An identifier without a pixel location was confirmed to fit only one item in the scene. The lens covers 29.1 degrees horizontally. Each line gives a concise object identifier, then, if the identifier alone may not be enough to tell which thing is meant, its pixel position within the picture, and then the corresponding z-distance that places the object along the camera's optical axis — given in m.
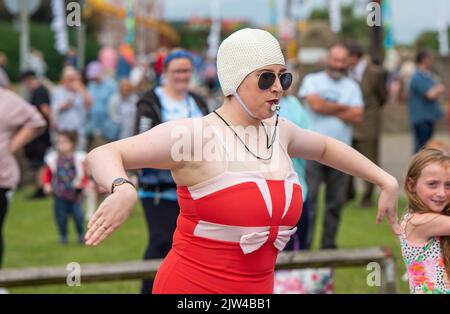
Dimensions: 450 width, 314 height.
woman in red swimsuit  3.43
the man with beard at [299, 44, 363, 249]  8.62
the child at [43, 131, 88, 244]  10.20
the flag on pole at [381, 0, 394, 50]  25.13
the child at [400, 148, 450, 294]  4.04
